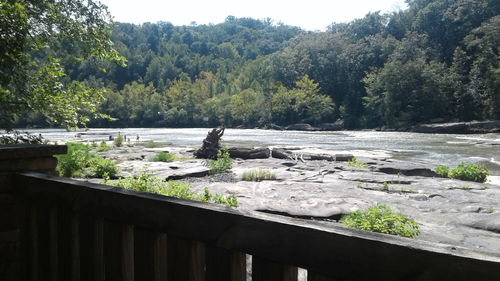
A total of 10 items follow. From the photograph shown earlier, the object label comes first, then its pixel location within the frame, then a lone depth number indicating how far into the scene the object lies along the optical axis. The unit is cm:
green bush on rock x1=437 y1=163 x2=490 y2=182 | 1142
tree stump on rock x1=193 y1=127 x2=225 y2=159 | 1568
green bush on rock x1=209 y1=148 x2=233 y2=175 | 1149
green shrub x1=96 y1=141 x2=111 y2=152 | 2142
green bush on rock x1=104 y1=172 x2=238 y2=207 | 630
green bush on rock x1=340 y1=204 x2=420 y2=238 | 501
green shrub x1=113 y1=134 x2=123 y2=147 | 2745
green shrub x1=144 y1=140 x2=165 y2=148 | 2730
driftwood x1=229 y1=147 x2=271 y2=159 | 1617
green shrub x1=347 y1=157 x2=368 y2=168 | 1369
